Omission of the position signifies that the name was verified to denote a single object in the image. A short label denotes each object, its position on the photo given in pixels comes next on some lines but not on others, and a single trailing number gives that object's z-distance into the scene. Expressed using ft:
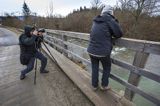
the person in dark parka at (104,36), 3.98
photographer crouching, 6.02
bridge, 3.58
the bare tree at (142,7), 26.21
